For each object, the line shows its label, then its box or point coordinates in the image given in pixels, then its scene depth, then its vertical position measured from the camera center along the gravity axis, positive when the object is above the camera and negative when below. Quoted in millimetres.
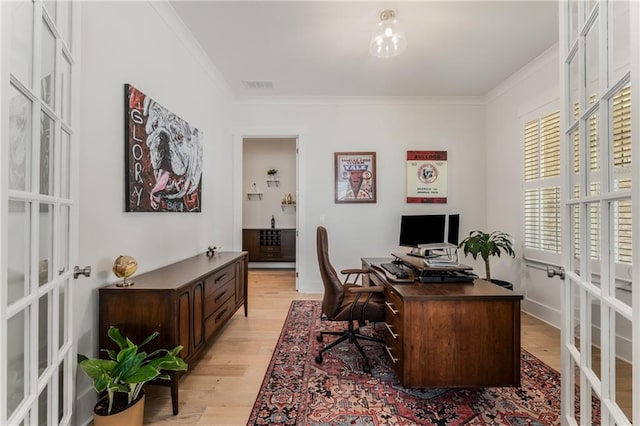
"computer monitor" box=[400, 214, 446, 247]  3387 -185
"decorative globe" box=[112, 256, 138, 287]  1675 -322
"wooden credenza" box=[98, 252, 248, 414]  1650 -586
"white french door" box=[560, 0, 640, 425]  784 +16
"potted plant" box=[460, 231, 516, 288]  3318 -375
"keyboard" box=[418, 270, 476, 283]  2043 -450
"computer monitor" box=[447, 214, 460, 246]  3363 -172
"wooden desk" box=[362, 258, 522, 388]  1715 -754
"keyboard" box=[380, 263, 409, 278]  2124 -453
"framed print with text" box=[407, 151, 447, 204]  4238 +566
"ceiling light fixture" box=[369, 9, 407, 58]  2340 +1467
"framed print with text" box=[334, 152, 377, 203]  4223 +546
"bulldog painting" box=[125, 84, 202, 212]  1950 +442
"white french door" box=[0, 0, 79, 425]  840 +8
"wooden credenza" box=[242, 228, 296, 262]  5887 -628
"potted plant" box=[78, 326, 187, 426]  1348 -781
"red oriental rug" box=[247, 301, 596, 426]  1664 -1185
